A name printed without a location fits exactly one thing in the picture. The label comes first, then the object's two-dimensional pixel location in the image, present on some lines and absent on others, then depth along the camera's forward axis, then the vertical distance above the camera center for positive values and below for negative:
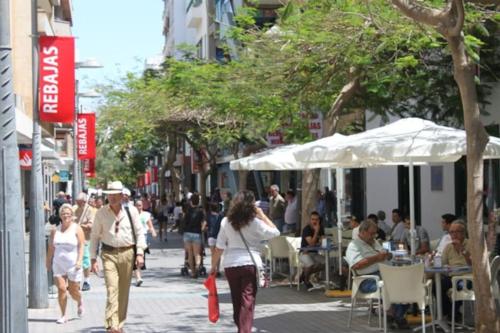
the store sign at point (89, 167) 58.03 +0.81
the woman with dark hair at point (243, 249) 9.70 -0.78
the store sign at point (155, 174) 90.89 +0.46
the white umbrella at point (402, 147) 11.34 +0.35
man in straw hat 10.73 -0.78
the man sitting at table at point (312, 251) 16.02 -1.32
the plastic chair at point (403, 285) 10.82 -1.32
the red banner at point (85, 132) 42.22 +2.22
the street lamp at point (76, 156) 35.19 +0.90
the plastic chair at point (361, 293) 11.48 -1.51
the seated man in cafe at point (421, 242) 14.72 -1.13
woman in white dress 12.42 -1.00
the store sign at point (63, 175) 57.03 +0.29
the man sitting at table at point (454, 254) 11.61 -1.05
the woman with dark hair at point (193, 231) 18.48 -1.09
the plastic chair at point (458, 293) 10.95 -1.46
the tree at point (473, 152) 9.29 +0.21
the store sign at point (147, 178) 106.04 +0.08
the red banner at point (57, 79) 16.58 +1.98
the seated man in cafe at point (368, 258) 11.71 -1.09
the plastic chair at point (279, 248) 17.39 -1.37
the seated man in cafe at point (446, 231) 12.50 -0.87
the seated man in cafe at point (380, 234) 17.13 -1.13
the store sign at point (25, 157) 31.76 +0.84
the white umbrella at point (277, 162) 16.66 +0.26
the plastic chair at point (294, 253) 16.33 -1.40
